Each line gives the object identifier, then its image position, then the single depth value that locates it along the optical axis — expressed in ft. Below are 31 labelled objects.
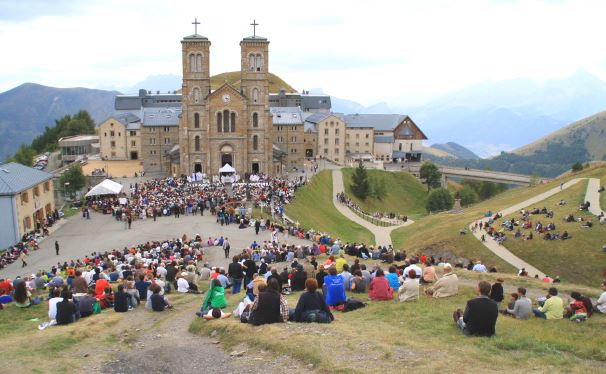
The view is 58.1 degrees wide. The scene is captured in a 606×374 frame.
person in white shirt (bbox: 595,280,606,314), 51.80
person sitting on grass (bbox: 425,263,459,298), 58.18
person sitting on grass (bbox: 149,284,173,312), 59.62
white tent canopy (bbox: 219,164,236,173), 203.15
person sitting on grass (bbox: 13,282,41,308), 63.21
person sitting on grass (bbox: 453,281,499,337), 43.24
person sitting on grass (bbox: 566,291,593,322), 49.90
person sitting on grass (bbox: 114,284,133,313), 58.95
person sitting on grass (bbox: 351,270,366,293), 61.77
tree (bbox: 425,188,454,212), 259.60
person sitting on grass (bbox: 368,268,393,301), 57.26
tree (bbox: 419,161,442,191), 314.14
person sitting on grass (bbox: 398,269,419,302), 55.47
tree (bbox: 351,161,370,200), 257.14
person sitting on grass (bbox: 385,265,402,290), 62.03
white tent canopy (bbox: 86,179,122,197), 162.71
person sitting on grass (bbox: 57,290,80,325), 54.49
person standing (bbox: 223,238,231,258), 101.91
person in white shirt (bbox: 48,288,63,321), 55.67
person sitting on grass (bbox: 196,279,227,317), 55.83
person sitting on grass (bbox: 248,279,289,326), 47.88
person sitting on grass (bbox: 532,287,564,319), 50.57
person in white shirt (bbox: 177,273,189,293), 69.97
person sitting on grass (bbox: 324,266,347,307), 53.88
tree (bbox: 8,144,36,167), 297.53
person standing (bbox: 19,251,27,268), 108.78
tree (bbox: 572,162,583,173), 270.12
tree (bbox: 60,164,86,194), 201.46
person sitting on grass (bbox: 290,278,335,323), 48.16
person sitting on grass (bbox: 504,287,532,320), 50.75
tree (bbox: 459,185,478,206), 306.76
